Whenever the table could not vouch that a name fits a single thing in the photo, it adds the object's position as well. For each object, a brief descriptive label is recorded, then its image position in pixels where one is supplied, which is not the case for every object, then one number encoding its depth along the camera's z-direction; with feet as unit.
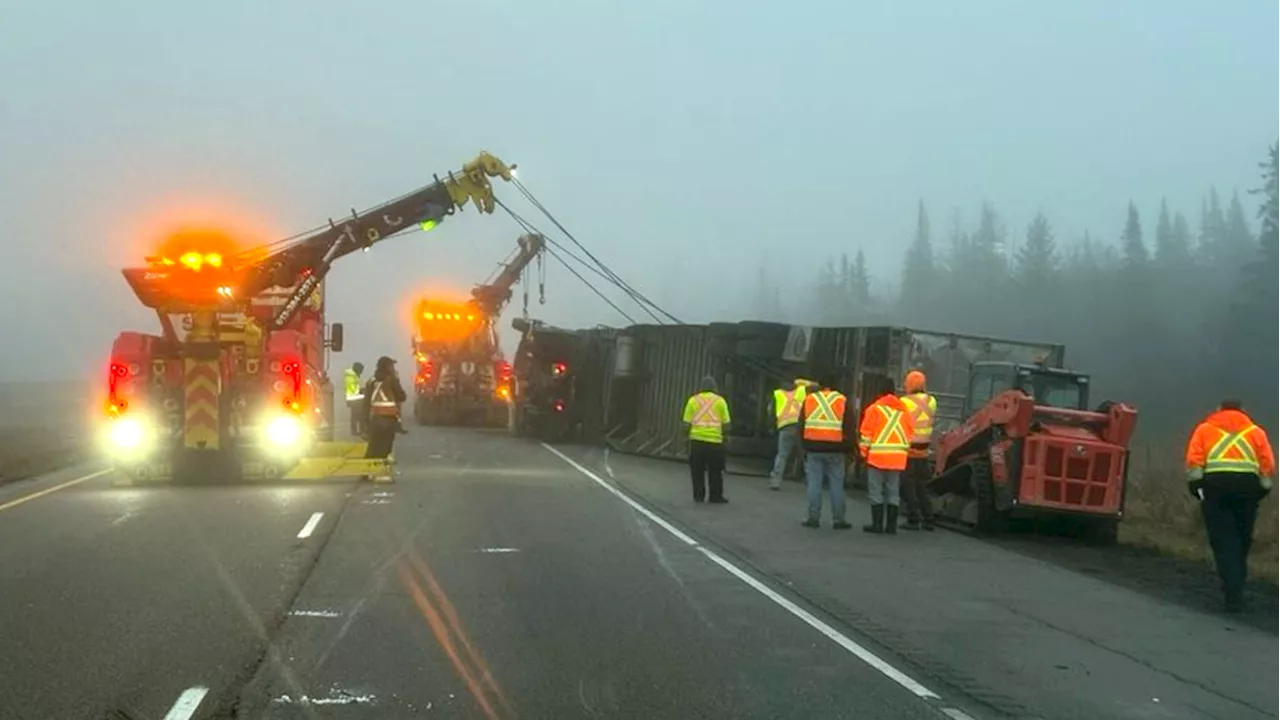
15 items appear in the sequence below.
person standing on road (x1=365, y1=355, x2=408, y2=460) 67.05
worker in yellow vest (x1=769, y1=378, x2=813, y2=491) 71.05
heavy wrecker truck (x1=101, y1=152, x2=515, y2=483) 63.87
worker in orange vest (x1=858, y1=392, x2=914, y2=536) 50.85
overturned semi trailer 72.49
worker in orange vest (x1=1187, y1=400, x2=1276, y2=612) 37.45
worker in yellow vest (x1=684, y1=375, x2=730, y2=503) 61.11
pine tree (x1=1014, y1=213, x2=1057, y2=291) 260.83
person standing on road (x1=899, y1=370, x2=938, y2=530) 54.03
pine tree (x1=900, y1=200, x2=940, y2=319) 255.09
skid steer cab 51.93
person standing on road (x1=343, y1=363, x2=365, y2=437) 101.60
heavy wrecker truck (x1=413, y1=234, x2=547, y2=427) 133.69
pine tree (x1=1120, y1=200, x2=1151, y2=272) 234.79
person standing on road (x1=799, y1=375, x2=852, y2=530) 52.54
